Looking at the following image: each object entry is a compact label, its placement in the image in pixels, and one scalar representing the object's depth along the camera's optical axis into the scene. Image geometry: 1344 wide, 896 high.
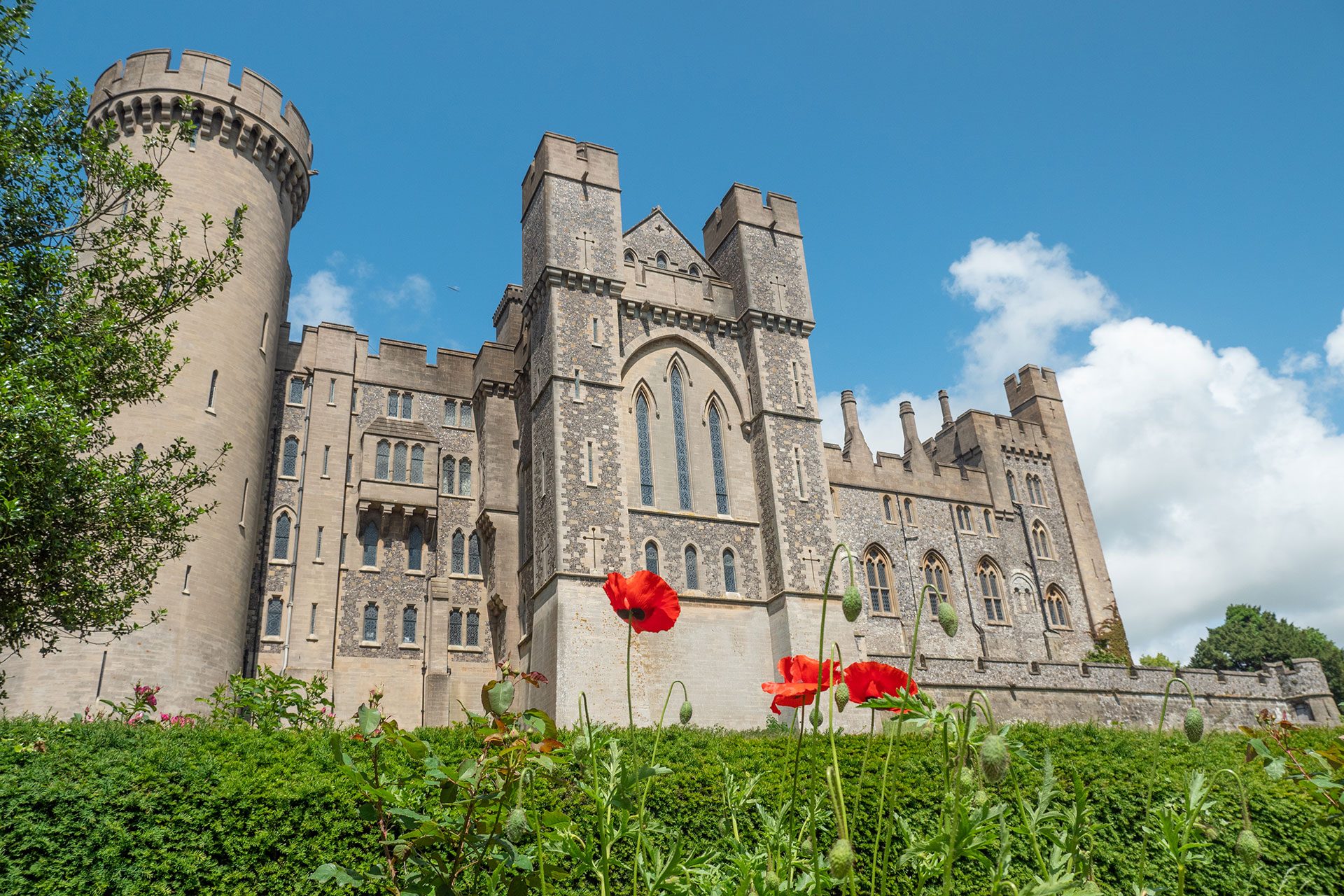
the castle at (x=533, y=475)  20.94
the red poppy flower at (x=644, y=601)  2.87
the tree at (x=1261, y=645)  47.94
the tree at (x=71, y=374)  9.90
